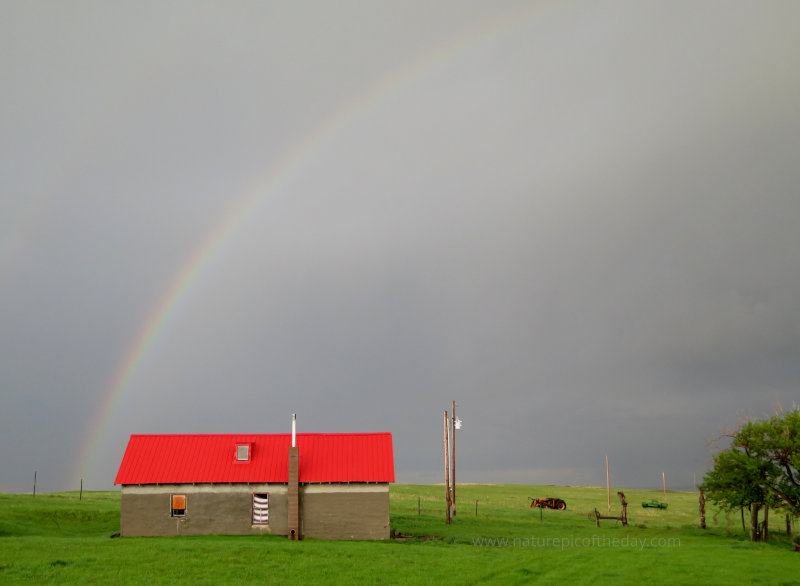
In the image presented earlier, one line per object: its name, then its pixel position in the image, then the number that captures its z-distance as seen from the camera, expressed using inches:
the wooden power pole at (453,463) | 2432.2
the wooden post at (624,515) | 2338.8
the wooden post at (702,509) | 2330.2
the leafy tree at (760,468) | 1887.3
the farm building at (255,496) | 1827.0
